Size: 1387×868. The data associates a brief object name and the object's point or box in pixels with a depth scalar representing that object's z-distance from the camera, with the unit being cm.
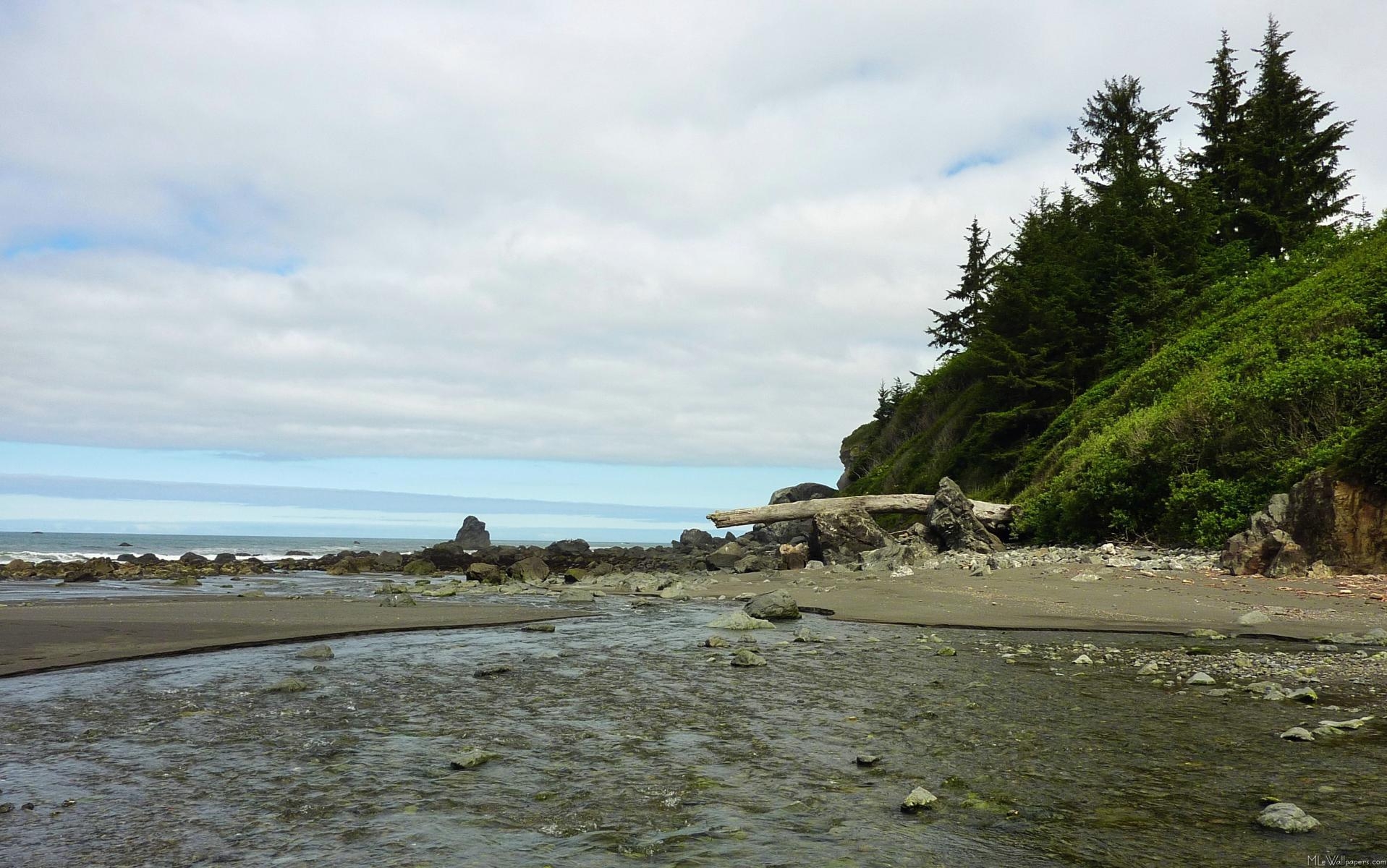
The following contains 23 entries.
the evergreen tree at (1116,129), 4688
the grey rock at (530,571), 2731
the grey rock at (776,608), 1380
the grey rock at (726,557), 2984
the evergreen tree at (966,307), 4675
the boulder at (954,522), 2173
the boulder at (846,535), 2372
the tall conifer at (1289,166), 3359
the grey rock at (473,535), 7775
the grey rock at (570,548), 4903
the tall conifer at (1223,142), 3491
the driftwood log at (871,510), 2339
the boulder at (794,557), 2481
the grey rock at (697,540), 5613
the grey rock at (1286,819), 393
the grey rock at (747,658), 912
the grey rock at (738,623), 1241
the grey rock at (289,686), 769
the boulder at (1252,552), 1355
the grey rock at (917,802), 441
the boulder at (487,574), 2534
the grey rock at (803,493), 5506
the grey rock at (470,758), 531
